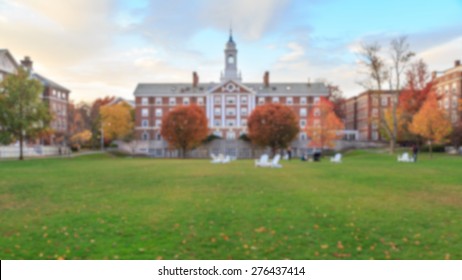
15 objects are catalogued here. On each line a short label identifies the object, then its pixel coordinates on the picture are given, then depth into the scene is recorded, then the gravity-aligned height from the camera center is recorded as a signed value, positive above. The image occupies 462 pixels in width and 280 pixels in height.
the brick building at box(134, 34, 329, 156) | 88.81 +8.79
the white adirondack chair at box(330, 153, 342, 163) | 37.44 -1.68
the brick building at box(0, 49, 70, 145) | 82.31 +7.89
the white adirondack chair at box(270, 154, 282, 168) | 31.53 -1.74
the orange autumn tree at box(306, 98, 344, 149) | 66.69 +1.57
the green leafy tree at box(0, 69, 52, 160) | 46.03 +3.65
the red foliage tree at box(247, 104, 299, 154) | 65.81 +2.25
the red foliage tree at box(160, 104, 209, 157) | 66.56 +2.14
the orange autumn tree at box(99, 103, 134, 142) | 80.06 +3.78
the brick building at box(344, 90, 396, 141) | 96.94 +6.70
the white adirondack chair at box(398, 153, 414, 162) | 38.50 -1.74
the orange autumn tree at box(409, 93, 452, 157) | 50.66 +1.83
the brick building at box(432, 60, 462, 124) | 76.56 +9.47
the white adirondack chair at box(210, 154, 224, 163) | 40.34 -1.83
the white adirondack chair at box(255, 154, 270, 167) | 32.16 -1.65
